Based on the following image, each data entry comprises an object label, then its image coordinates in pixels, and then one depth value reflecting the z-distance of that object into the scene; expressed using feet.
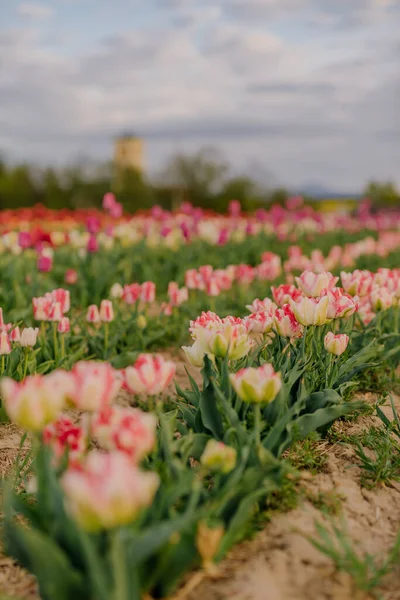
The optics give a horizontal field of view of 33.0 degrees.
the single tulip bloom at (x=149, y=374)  6.80
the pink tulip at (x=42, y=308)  11.95
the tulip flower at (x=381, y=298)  11.97
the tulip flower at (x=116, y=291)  16.01
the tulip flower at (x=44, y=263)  18.66
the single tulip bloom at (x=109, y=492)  4.74
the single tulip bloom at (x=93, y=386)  5.72
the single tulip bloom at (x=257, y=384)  6.93
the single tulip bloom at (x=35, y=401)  5.44
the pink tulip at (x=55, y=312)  11.94
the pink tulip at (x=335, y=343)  9.49
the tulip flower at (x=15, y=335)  11.18
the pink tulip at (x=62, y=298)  12.34
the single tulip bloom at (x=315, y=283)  9.82
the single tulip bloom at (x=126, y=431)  5.39
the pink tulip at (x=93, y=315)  13.55
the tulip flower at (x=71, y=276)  19.32
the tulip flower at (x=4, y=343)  10.28
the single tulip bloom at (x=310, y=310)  8.96
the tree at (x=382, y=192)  88.48
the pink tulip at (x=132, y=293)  15.55
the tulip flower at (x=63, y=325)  12.43
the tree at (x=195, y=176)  69.00
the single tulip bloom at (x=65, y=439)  6.30
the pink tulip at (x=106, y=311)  13.41
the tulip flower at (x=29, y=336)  10.66
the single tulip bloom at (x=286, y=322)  9.51
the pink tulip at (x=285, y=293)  10.99
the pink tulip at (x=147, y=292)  15.21
